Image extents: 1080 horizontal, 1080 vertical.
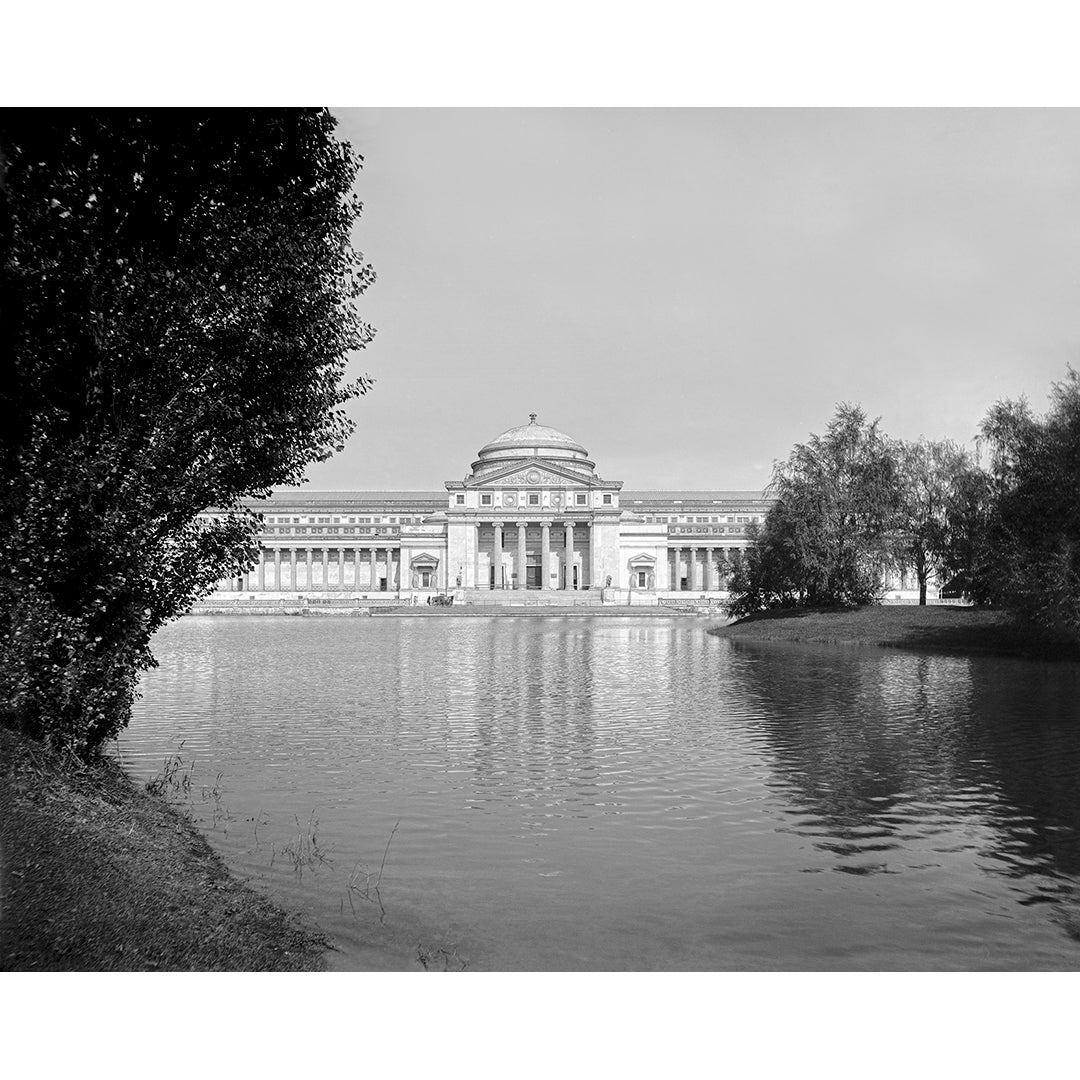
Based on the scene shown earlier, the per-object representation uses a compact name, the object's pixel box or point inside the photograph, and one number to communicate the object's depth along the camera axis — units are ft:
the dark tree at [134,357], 30.66
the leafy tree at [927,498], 146.25
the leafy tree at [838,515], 143.54
